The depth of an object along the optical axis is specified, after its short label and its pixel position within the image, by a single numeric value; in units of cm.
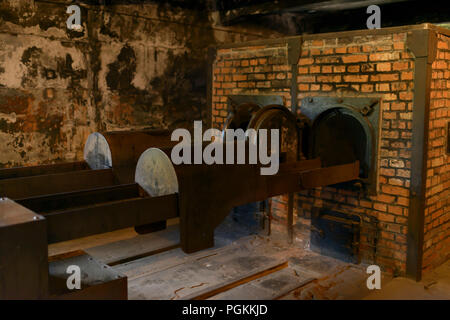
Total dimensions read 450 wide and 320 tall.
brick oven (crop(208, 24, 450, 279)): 366
